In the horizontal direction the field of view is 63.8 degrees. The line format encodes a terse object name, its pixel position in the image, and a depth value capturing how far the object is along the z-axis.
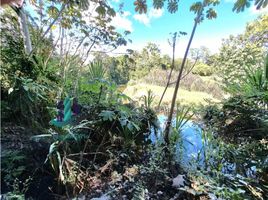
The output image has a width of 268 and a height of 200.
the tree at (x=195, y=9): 1.77
